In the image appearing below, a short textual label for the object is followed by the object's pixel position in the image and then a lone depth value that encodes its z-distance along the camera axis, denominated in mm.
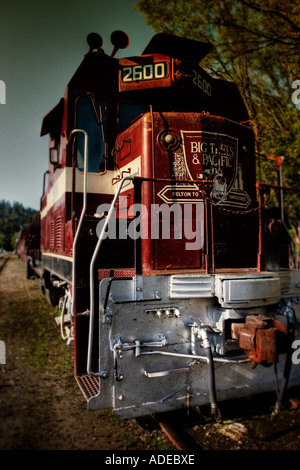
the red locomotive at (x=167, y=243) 2775
